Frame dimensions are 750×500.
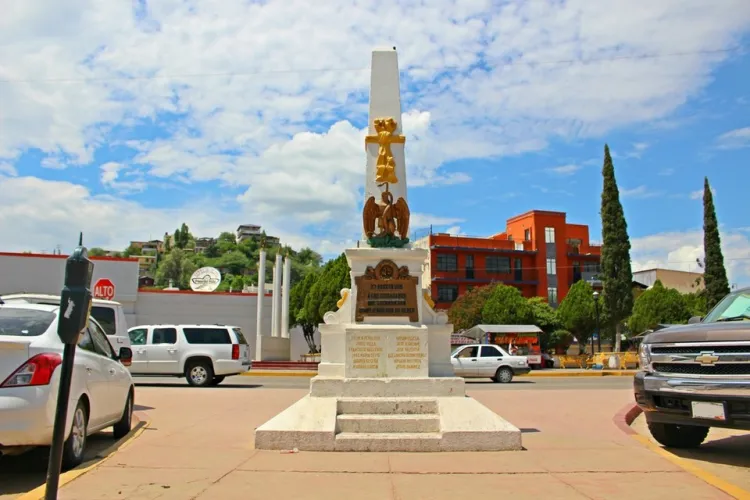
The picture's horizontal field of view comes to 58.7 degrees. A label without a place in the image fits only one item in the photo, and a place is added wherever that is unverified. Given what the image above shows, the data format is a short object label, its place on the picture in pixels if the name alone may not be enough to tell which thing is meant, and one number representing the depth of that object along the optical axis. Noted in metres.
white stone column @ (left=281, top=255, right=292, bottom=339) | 41.58
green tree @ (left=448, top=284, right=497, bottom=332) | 49.53
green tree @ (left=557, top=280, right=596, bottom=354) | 50.34
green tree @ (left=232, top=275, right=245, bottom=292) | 92.99
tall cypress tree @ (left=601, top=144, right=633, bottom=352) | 45.38
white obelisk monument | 7.79
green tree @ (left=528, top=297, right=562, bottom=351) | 49.94
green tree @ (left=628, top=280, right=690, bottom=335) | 50.12
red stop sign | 21.89
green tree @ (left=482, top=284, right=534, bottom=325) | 47.50
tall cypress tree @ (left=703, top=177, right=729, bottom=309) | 46.78
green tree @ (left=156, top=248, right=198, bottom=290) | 117.81
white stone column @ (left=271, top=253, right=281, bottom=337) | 40.50
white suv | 19.44
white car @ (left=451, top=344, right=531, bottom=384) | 24.38
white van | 13.56
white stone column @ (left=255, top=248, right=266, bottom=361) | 38.25
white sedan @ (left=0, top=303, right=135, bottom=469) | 5.71
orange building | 60.25
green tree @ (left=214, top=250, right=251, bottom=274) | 143.25
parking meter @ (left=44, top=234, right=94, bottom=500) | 4.21
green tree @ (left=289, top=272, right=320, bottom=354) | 45.51
